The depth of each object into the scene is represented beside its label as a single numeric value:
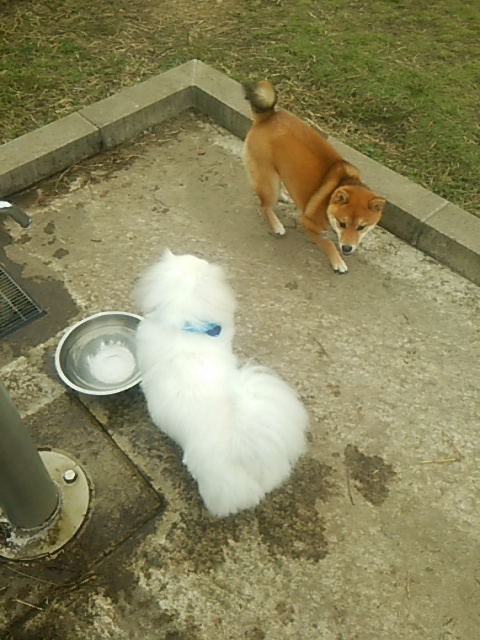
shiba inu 2.86
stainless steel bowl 2.56
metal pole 1.73
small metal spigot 1.62
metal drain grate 2.84
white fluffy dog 1.94
